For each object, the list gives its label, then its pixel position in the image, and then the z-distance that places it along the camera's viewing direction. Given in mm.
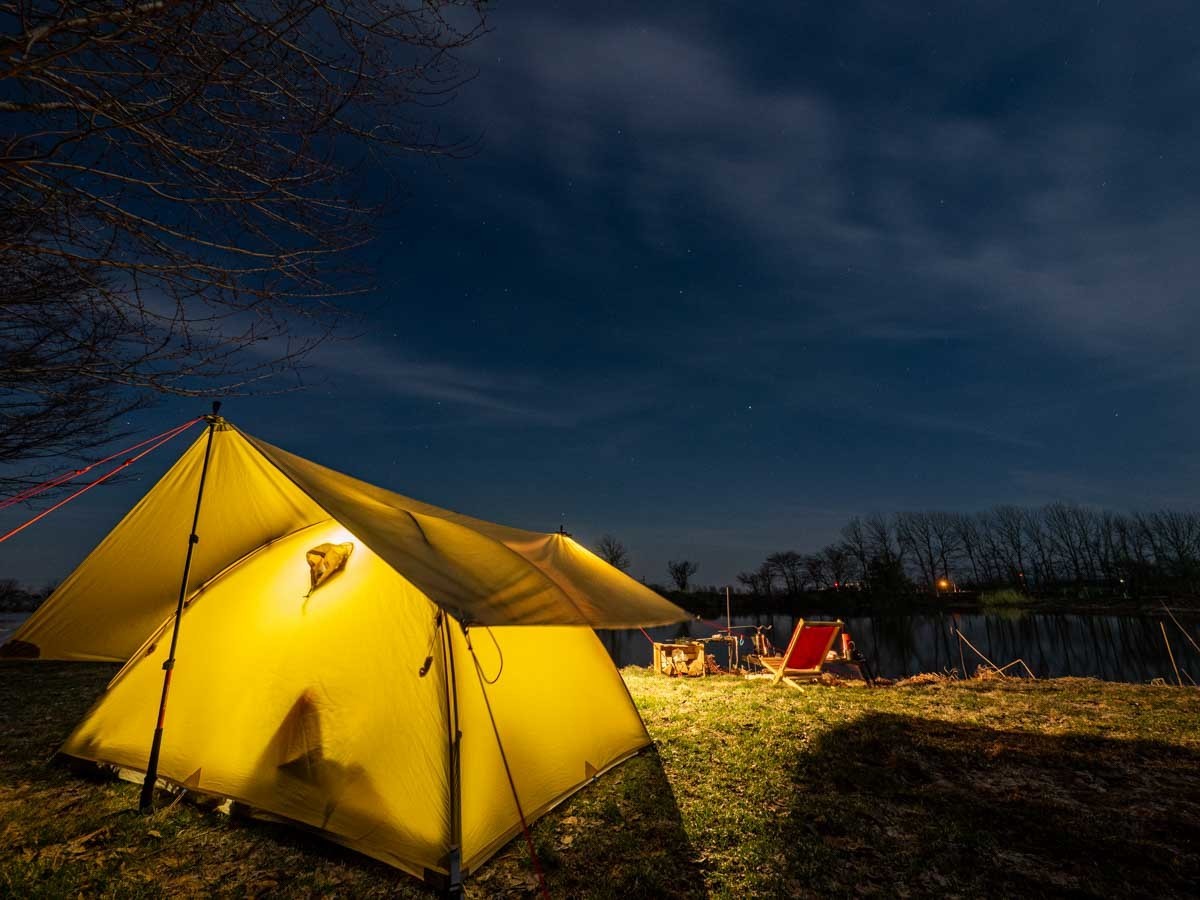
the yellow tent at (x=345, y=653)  3033
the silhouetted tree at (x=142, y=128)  1991
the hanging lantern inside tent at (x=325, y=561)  3900
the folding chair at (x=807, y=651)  9102
